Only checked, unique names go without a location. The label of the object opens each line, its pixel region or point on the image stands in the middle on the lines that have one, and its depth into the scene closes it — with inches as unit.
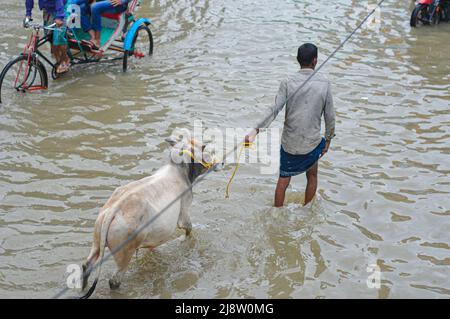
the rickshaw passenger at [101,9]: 386.3
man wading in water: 220.7
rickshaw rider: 357.7
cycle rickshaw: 346.3
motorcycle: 498.3
